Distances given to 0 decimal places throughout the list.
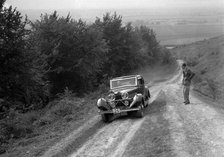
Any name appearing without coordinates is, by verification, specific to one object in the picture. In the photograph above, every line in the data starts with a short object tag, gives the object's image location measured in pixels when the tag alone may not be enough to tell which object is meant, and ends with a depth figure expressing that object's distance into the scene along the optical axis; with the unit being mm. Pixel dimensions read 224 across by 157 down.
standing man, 18797
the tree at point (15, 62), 21922
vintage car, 16641
